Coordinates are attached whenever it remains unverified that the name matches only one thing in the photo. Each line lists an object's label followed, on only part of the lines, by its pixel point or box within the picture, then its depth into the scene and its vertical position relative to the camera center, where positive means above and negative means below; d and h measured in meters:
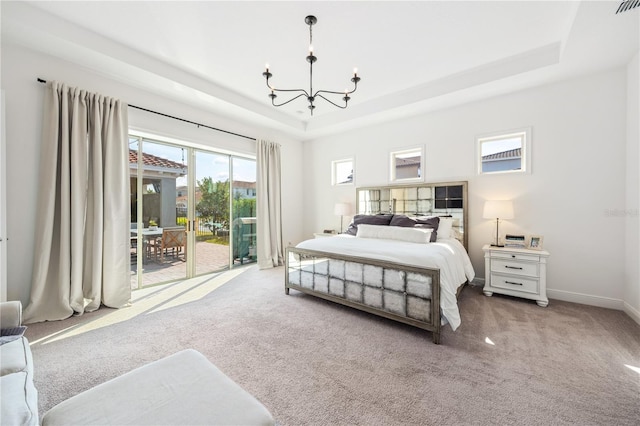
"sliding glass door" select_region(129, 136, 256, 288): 3.90 -0.01
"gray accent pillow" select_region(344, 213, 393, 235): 4.32 -0.19
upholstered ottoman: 0.94 -0.76
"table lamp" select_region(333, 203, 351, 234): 5.22 +0.00
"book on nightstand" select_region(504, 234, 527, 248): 3.50 -0.46
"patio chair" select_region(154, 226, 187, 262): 4.15 -0.52
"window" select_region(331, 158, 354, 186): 5.66 +0.84
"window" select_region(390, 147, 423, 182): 4.64 +0.82
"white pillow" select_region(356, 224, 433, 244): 3.49 -0.35
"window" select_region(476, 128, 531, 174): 3.66 +0.85
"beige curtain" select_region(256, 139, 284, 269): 5.12 +0.06
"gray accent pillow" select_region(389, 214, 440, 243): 3.84 -0.21
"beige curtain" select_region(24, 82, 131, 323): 2.77 +0.04
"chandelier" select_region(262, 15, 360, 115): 2.41 +1.86
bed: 2.44 -0.57
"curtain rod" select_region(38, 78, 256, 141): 3.43 +1.42
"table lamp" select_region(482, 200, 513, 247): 3.49 -0.02
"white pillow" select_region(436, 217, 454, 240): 3.88 -0.31
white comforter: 2.40 -0.50
